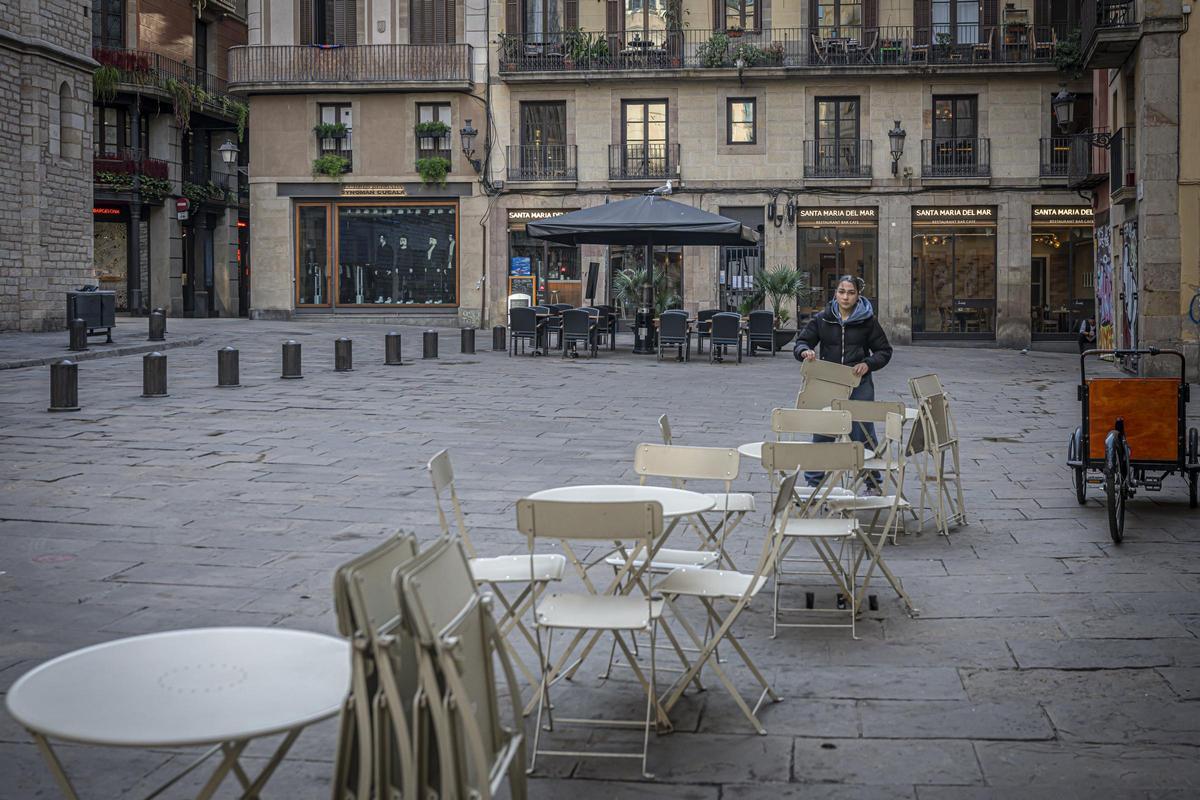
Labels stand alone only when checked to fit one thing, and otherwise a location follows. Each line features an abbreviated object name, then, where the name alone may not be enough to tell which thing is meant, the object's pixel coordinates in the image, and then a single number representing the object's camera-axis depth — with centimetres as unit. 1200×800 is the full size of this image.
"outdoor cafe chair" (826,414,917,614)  606
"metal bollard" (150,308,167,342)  2489
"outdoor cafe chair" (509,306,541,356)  2362
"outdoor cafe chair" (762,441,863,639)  577
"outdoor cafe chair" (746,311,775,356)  2388
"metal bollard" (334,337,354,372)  1939
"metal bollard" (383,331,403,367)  2084
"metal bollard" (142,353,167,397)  1544
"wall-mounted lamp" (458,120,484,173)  3241
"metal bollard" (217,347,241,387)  1672
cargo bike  859
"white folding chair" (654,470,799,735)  453
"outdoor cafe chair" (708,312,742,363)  2222
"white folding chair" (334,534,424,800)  274
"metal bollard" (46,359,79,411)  1384
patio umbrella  2222
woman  973
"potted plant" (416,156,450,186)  3444
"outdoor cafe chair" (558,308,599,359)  2308
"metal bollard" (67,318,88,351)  2177
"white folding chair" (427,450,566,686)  462
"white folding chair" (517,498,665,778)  426
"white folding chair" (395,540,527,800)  275
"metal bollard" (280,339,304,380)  1809
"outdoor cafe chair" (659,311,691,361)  2269
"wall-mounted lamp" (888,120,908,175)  3231
